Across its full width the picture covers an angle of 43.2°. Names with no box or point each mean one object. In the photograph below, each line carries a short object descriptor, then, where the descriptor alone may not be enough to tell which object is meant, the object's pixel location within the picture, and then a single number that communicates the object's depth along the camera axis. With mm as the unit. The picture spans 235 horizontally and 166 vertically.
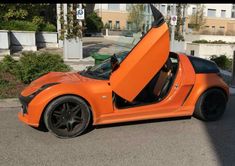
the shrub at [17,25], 17298
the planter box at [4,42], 13961
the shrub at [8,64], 8961
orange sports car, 4539
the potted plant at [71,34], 12695
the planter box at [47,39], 19906
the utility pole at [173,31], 16731
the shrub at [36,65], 7934
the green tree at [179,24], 18431
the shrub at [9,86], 7168
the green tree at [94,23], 47406
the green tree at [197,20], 46703
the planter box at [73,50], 12738
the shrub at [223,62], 13180
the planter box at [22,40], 16594
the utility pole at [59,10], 13164
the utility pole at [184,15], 18984
